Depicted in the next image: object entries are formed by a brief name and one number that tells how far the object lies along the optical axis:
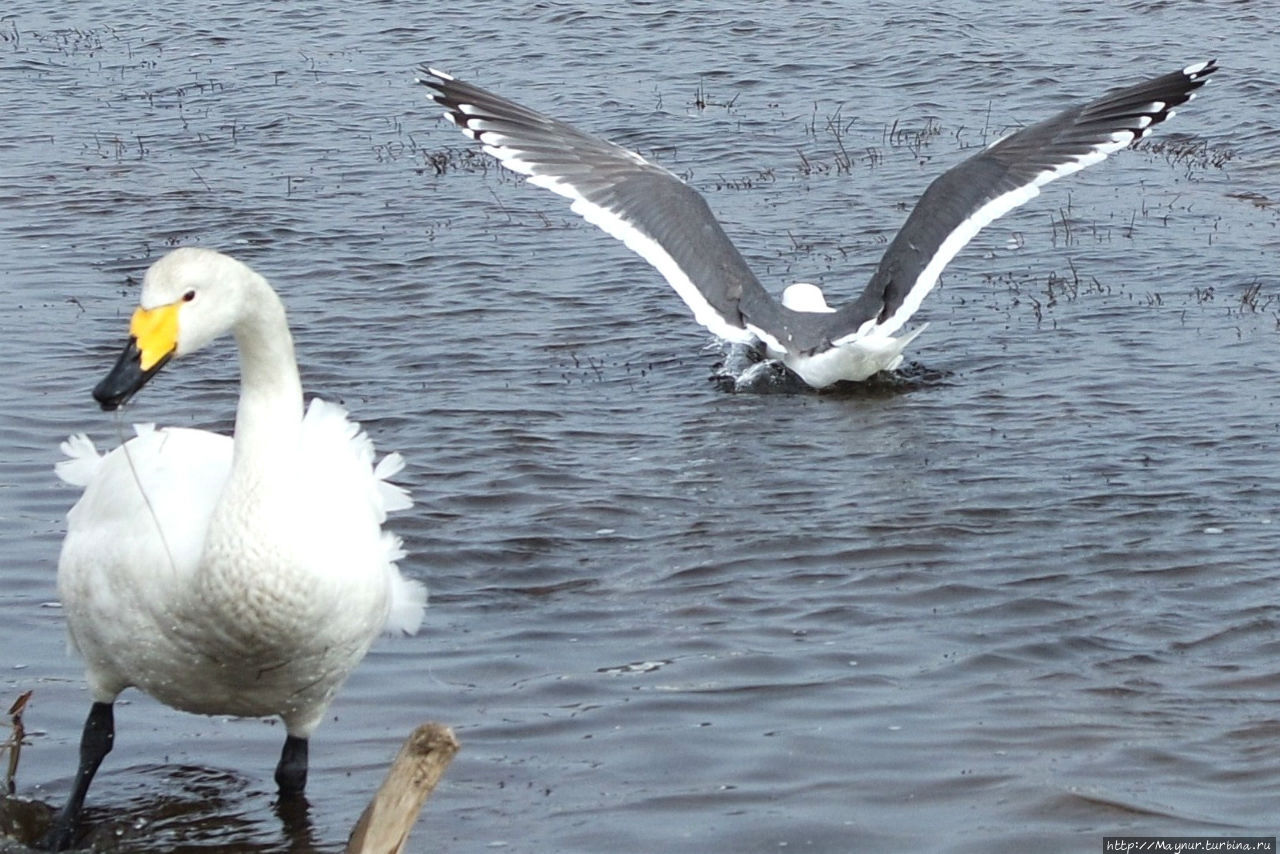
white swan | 8.84
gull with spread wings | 19.00
